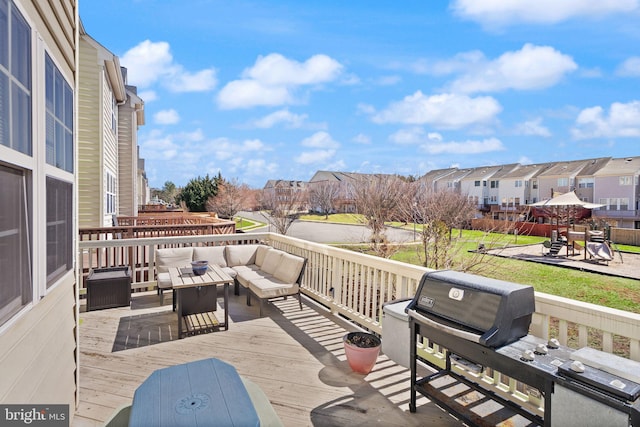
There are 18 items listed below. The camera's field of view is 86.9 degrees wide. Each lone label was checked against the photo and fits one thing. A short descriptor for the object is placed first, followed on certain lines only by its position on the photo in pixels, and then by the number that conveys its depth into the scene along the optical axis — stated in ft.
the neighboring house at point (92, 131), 26.91
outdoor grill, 5.25
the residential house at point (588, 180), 108.37
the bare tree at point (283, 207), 60.49
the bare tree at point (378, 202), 34.37
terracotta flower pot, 10.41
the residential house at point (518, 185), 124.88
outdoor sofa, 16.16
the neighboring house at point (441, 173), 151.39
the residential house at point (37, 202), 4.76
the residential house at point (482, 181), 138.48
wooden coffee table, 13.98
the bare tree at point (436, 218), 26.12
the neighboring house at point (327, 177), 118.60
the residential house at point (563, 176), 112.37
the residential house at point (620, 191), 98.27
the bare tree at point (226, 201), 90.48
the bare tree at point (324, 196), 119.44
